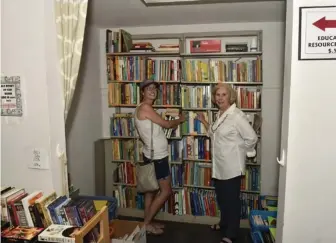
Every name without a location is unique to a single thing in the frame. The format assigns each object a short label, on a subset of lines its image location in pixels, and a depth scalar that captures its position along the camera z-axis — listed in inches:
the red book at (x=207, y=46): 119.8
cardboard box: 87.6
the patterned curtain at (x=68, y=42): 64.3
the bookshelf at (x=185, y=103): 120.4
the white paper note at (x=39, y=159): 65.9
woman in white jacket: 99.8
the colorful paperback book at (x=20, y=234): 54.7
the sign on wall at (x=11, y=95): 64.7
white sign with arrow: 54.2
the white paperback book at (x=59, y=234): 52.7
